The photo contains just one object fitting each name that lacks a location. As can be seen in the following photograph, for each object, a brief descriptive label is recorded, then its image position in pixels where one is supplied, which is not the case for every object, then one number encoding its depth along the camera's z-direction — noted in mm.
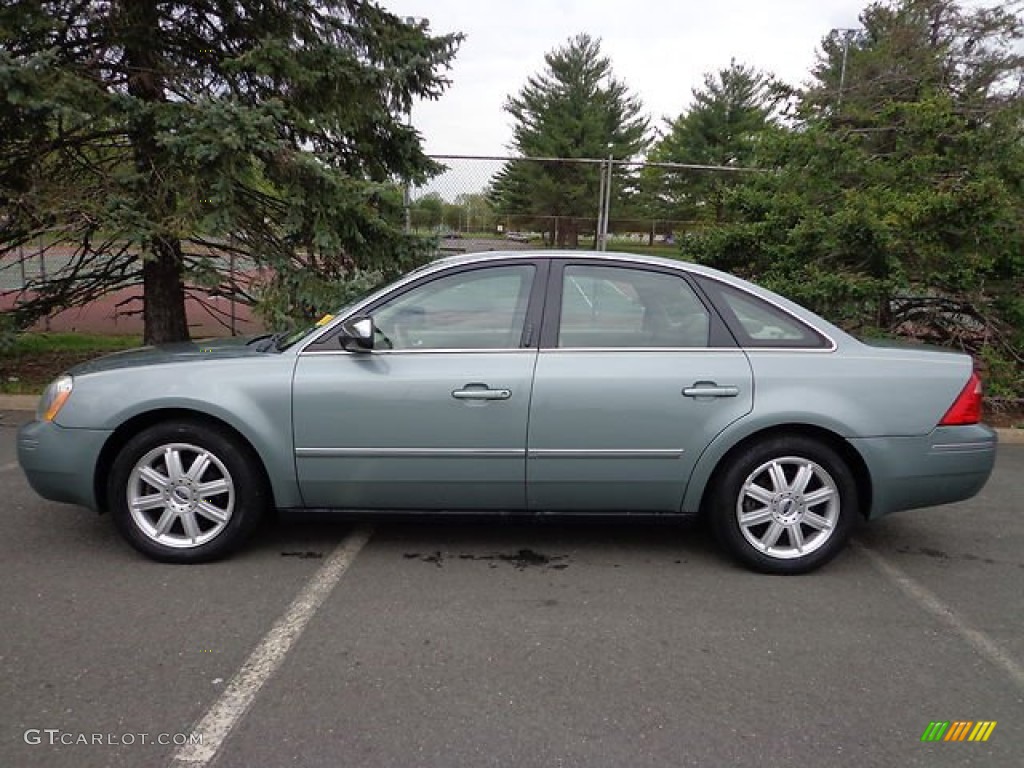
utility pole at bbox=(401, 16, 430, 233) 7602
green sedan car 3547
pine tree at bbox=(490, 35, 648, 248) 32438
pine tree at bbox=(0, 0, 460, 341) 6414
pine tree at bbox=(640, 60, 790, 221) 34719
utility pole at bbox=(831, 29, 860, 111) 15816
